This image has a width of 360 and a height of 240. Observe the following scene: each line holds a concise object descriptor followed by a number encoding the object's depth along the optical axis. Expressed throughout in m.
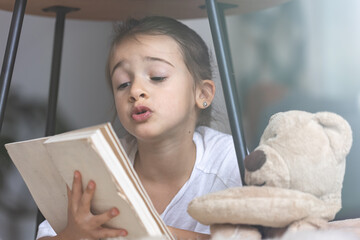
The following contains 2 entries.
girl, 1.24
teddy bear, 0.98
